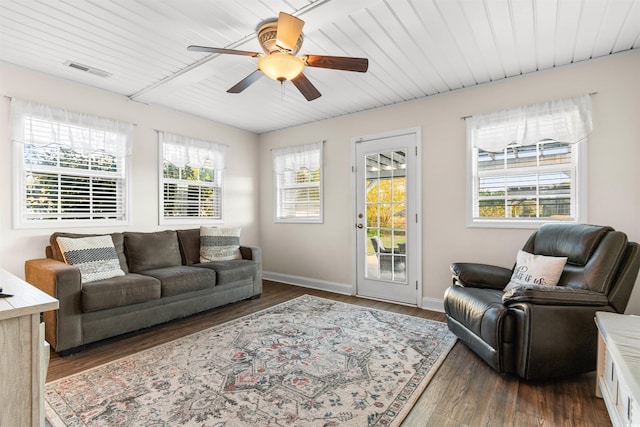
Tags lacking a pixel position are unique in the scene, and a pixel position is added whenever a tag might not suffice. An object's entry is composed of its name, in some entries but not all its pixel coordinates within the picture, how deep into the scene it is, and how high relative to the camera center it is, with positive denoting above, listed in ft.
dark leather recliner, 6.48 -2.12
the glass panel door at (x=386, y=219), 12.73 -0.21
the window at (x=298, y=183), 15.48 +1.62
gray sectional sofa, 8.07 -2.22
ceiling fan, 6.34 +3.45
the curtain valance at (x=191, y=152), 13.53 +2.89
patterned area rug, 5.67 -3.62
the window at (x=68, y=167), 9.80 +1.61
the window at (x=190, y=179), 13.58 +1.61
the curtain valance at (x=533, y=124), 9.37 +2.90
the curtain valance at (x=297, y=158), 15.35 +2.87
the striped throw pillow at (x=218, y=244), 13.07 -1.30
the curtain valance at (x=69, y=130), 9.69 +2.89
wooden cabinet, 3.14 -1.51
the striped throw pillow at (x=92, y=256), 9.25 -1.29
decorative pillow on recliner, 7.80 -1.46
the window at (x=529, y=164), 9.52 +1.65
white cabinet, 4.30 -2.24
